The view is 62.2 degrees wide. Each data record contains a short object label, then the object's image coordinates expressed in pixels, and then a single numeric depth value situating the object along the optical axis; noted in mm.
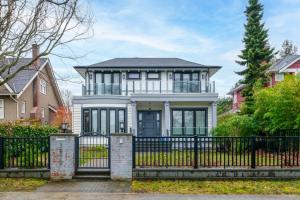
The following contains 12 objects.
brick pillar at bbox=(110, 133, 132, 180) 9074
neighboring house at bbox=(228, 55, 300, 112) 23574
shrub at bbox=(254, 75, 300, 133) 12228
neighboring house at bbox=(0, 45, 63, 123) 19250
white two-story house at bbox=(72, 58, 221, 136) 17980
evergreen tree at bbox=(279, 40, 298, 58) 46952
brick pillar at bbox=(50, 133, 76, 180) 9126
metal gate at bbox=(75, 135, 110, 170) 9599
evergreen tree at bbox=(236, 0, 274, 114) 20373
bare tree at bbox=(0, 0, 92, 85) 8482
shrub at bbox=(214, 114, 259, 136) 14380
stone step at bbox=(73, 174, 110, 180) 9132
